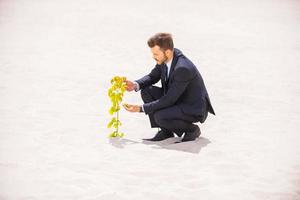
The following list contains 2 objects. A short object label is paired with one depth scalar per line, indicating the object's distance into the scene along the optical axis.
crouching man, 11.30
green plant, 11.89
